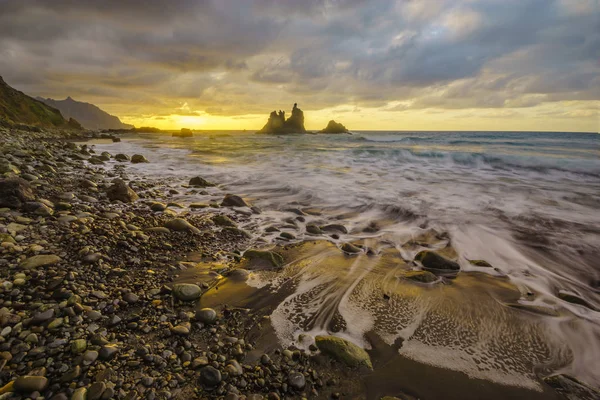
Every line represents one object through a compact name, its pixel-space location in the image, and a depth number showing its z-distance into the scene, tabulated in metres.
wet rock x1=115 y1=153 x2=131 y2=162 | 15.85
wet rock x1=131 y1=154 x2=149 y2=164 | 15.68
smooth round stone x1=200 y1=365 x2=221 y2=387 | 1.95
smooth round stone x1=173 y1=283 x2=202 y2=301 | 2.88
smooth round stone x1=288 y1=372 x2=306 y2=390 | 2.04
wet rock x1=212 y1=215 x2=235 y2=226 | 5.43
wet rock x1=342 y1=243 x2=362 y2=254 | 4.66
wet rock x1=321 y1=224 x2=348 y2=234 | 5.64
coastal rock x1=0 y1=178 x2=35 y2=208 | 4.11
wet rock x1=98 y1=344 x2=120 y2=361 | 1.99
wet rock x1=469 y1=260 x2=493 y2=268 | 4.38
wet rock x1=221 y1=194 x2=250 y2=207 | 7.05
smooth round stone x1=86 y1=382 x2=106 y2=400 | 1.70
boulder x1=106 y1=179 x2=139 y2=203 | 6.30
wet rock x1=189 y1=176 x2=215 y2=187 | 9.61
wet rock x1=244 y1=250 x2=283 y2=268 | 4.01
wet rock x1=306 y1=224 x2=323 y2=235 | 5.42
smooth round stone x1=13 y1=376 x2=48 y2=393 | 1.64
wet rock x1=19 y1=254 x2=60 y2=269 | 2.80
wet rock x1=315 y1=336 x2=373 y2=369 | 2.31
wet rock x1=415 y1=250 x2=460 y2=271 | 4.17
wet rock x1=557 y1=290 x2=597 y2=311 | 3.46
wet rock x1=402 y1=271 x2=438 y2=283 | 3.77
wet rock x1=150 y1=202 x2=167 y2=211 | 5.96
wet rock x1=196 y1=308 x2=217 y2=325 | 2.58
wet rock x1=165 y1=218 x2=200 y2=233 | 4.73
